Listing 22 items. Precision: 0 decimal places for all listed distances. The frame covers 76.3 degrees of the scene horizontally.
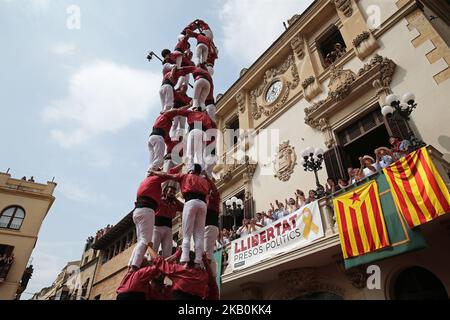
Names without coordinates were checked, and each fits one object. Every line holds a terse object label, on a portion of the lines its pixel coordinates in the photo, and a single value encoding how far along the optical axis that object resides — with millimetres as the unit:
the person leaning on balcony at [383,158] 6651
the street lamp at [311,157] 8158
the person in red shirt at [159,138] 4066
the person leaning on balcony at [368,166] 6819
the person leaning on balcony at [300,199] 8180
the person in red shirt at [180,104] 4809
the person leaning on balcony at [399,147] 6415
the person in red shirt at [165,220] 4016
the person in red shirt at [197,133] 3922
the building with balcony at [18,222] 19984
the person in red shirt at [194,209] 3266
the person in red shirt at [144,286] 2908
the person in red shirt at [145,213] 3271
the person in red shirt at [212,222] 3639
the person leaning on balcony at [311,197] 7755
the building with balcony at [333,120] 6820
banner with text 7051
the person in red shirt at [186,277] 2854
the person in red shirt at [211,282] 3343
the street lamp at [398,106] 6695
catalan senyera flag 5117
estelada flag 5884
